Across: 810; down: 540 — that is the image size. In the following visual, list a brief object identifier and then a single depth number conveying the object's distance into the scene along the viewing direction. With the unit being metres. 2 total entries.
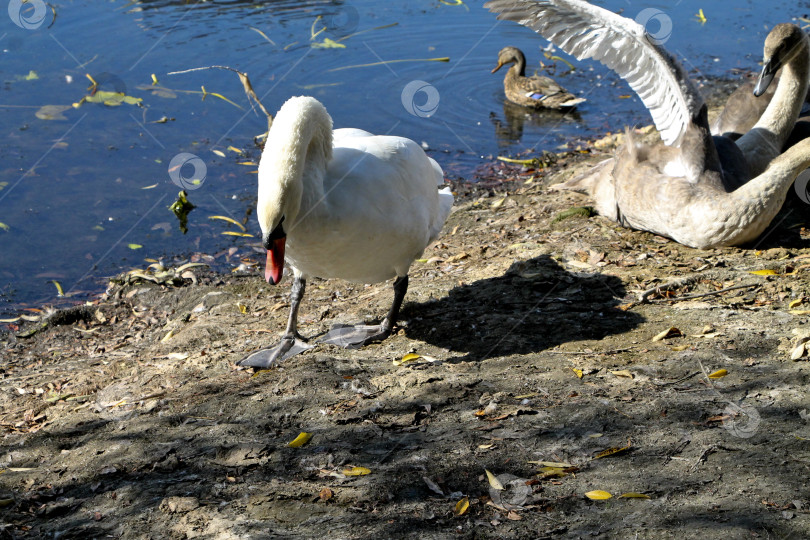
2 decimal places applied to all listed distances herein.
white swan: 4.14
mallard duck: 10.83
